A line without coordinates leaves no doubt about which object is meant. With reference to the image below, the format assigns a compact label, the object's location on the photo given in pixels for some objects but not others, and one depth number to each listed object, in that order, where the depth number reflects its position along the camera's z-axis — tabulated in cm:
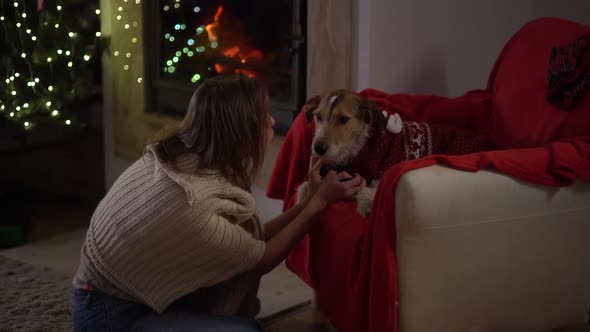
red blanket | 196
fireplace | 327
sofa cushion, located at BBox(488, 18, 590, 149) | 239
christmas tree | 348
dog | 227
